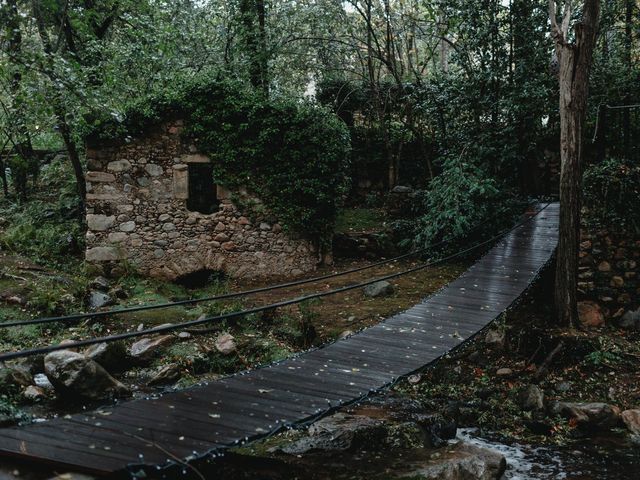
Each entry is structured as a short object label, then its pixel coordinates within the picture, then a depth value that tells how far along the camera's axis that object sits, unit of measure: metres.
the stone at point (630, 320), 6.94
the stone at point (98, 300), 7.07
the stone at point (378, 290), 7.71
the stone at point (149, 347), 5.91
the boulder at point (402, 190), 10.55
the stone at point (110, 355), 5.60
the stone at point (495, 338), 6.57
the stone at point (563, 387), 5.72
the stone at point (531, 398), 5.37
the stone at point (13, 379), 4.82
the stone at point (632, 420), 4.82
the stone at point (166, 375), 5.45
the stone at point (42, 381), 5.13
